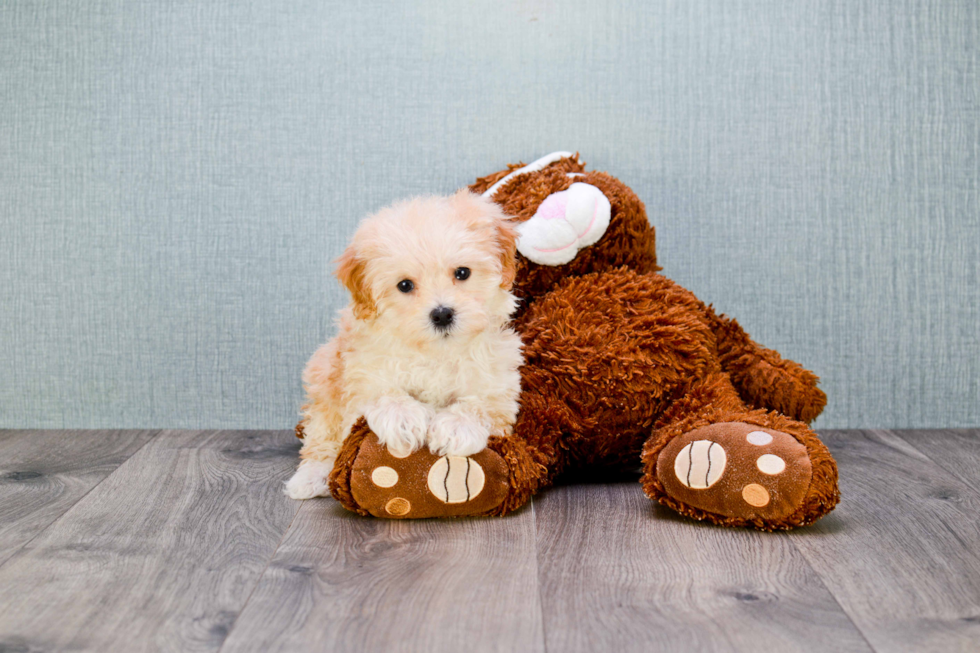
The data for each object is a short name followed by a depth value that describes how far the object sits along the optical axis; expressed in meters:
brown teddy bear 1.27
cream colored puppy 1.27
